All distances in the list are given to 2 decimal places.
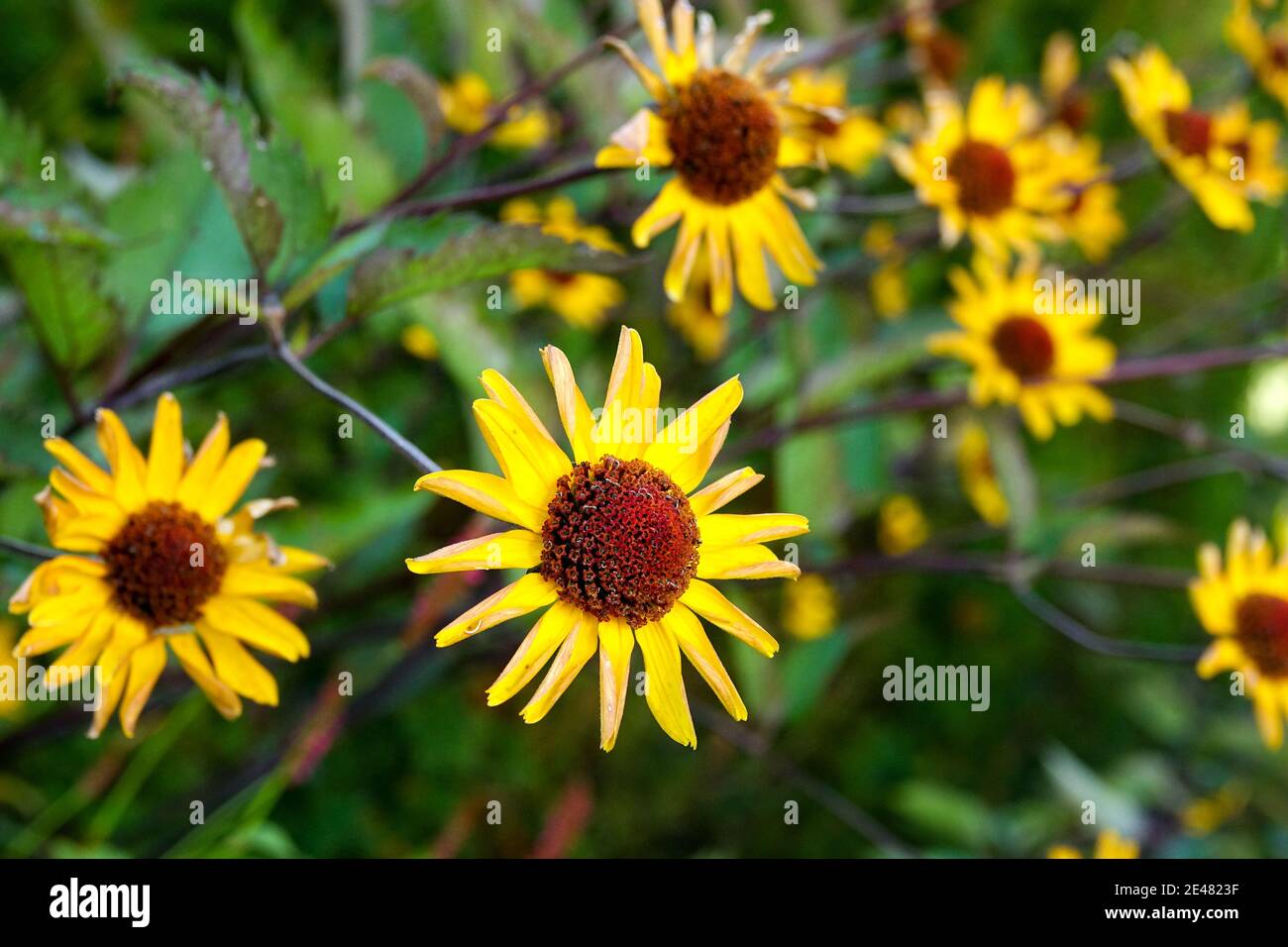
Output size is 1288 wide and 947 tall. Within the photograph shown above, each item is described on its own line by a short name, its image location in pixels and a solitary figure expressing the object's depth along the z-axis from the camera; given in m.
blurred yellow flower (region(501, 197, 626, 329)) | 0.57
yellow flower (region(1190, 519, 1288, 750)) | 0.52
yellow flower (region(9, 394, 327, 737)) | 0.40
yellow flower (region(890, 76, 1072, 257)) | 0.54
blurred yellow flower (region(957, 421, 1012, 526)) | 0.77
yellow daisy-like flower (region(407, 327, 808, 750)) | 0.39
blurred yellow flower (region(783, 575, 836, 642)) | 0.72
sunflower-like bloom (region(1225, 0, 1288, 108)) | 0.61
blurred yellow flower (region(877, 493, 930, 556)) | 0.84
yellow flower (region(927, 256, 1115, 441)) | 0.55
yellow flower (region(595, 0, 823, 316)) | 0.44
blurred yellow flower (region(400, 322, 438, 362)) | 0.55
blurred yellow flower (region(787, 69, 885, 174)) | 0.55
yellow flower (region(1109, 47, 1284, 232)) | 0.55
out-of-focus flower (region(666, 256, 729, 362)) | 0.69
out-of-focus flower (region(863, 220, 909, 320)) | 0.60
